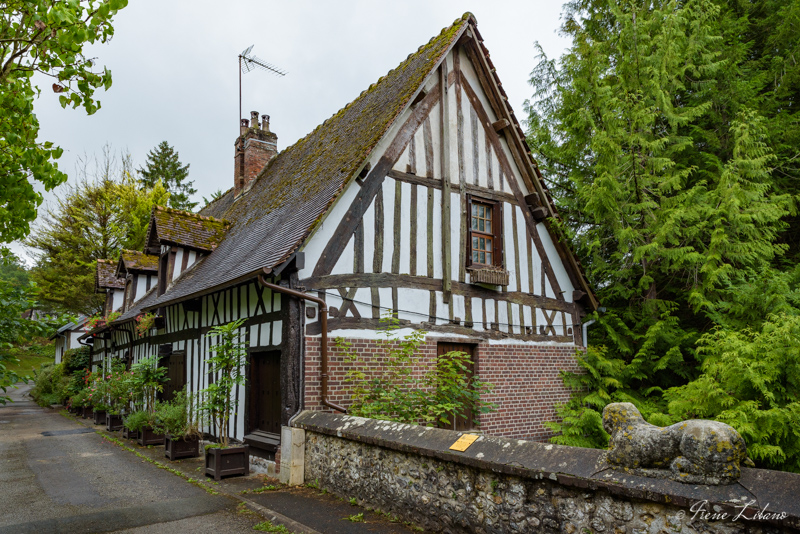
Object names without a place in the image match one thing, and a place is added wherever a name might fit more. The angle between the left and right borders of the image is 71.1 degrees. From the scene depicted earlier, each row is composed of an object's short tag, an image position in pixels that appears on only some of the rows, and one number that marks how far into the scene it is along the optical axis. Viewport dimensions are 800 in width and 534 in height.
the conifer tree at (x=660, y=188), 9.23
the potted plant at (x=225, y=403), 7.93
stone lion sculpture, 3.35
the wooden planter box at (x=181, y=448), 9.46
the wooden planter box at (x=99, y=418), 15.90
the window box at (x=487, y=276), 9.75
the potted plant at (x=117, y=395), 13.64
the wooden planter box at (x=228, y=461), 7.86
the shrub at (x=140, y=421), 11.23
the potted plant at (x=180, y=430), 9.50
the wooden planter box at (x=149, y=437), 11.16
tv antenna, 16.53
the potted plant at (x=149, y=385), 11.20
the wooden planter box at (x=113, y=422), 13.84
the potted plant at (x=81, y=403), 17.67
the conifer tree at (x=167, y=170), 42.19
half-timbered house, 8.23
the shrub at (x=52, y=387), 23.11
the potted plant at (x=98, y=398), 14.93
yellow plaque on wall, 4.91
